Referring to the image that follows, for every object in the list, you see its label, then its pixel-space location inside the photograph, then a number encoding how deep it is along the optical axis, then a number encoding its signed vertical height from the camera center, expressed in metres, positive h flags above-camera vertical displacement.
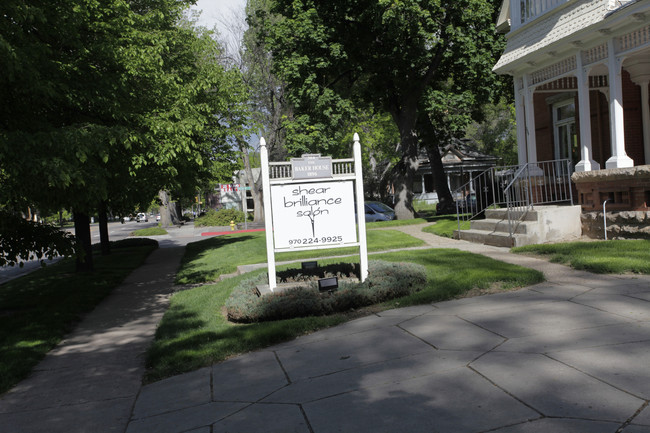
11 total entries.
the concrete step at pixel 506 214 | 11.41 -0.49
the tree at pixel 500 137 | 46.91 +5.46
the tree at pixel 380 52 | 18.94 +5.93
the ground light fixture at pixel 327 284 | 7.24 -1.12
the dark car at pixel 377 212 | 27.03 -0.60
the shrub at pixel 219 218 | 44.12 -0.64
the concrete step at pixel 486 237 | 11.49 -1.03
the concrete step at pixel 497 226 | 11.30 -0.77
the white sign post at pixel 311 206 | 7.80 -0.01
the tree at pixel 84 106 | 6.39 +1.88
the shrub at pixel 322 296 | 6.86 -1.27
